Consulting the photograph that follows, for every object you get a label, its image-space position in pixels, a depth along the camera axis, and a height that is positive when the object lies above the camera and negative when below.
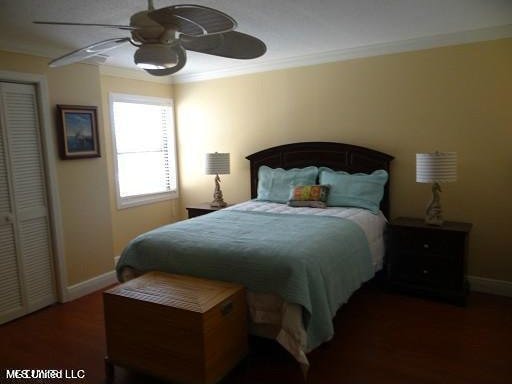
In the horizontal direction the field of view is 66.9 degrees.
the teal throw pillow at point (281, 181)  4.15 -0.32
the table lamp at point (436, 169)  3.28 -0.18
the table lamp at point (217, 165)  4.62 -0.13
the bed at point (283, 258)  2.33 -0.71
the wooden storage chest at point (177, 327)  2.14 -1.00
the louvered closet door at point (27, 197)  3.25 -0.33
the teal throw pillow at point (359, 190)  3.77 -0.39
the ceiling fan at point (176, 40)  1.58 +0.58
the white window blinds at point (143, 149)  4.59 +0.09
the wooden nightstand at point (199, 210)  4.54 -0.65
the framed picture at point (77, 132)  3.61 +0.25
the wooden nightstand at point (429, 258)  3.28 -0.96
